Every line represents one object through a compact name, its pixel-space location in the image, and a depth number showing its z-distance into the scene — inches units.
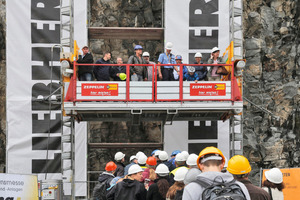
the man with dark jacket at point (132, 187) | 296.5
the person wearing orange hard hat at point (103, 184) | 356.5
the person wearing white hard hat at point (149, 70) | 571.5
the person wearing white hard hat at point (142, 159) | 440.9
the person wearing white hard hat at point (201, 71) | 574.9
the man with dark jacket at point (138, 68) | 568.1
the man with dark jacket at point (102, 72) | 575.5
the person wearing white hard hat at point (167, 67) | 578.2
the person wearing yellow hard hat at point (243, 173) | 217.8
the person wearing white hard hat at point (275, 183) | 262.5
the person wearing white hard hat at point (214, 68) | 571.5
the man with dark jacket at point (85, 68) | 554.6
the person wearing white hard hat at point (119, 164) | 432.5
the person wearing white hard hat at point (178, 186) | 250.7
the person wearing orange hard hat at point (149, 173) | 331.6
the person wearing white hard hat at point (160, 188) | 291.6
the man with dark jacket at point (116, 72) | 574.2
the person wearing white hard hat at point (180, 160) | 364.7
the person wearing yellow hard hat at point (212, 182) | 156.7
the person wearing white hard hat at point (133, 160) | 416.3
